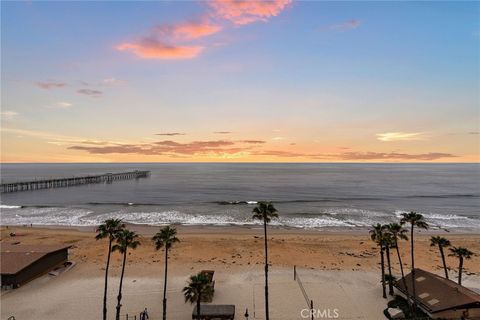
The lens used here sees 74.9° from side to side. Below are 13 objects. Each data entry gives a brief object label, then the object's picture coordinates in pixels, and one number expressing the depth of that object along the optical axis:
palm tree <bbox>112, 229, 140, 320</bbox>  26.61
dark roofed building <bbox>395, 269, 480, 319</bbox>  25.69
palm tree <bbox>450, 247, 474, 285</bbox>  30.16
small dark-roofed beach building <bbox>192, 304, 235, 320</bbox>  26.89
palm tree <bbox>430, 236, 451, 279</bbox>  30.70
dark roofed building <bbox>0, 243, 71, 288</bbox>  34.69
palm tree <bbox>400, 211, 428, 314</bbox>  28.97
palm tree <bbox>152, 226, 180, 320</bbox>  27.30
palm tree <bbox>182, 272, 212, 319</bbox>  22.30
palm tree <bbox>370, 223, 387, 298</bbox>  30.91
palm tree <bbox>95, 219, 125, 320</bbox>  26.89
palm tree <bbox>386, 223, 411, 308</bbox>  30.22
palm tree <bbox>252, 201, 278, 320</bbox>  28.16
